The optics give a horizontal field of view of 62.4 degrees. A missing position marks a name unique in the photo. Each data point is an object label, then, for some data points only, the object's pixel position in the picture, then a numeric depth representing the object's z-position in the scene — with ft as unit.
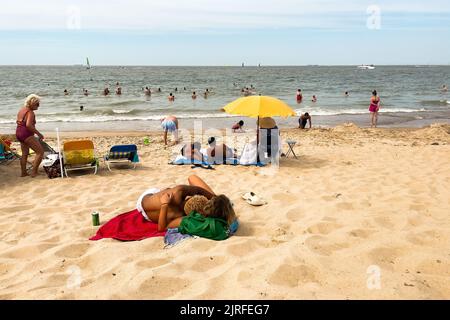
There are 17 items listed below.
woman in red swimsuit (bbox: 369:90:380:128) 49.42
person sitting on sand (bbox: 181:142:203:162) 26.43
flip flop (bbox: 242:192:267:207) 16.56
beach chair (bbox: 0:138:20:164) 23.98
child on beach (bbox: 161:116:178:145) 35.06
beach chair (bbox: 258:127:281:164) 26.58
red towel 12.87
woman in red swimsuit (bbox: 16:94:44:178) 21.42
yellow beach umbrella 24.29
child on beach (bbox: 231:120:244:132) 39.58
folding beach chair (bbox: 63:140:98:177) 22.56
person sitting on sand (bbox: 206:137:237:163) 26.16
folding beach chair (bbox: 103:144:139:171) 24.07
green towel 12.06
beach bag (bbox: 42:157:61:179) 21.81
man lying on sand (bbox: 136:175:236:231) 12.44
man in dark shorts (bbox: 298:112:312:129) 46.73
